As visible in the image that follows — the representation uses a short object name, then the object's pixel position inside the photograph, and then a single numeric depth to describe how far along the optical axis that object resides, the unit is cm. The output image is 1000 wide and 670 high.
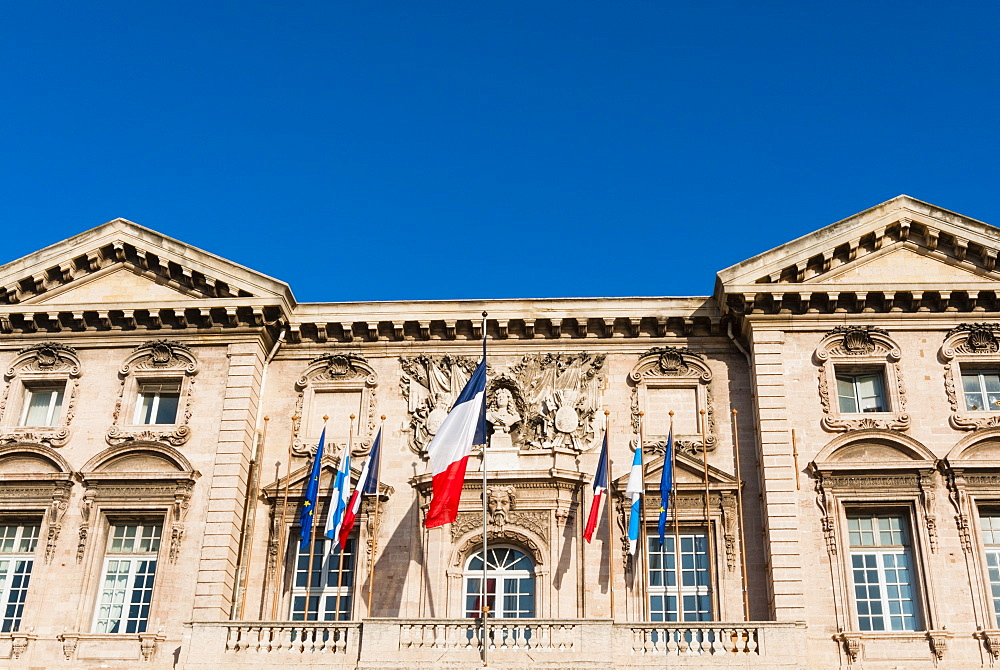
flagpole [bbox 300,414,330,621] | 2417
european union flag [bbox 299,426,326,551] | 2448
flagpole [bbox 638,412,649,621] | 2428
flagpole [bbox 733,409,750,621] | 2394
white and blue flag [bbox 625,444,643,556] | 2411
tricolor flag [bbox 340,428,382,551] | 2448
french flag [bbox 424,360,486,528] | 2369
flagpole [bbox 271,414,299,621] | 2489
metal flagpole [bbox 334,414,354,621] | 2433
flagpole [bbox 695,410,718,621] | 2454
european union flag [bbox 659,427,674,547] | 2405
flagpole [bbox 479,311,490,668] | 2166
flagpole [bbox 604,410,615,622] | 2444
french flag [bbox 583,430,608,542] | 2433
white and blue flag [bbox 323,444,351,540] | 2434
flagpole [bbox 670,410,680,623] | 2441
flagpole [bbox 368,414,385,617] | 2456
